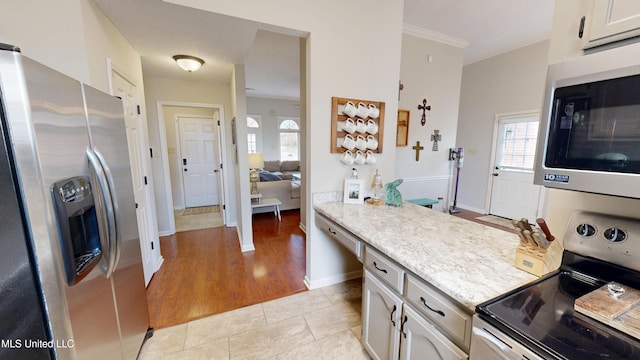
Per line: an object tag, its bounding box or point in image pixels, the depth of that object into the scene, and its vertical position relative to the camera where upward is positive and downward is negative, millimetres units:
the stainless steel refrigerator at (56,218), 768 -263
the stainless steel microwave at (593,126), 619 +64
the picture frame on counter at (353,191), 2260 -402
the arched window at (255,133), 7105 +435
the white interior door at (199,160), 4977 -267
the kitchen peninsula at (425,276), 950 -544
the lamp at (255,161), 5677 -310
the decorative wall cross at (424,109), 4043 +652
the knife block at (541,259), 986 -453
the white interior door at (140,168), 2247 -204
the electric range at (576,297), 621 -495
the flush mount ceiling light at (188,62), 2629 +938
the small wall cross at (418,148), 4138 -1
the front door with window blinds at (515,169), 4277 -395
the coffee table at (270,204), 4453 -1029
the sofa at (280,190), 4715 -829
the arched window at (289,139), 7613 +279
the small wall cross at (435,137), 4242 +191
